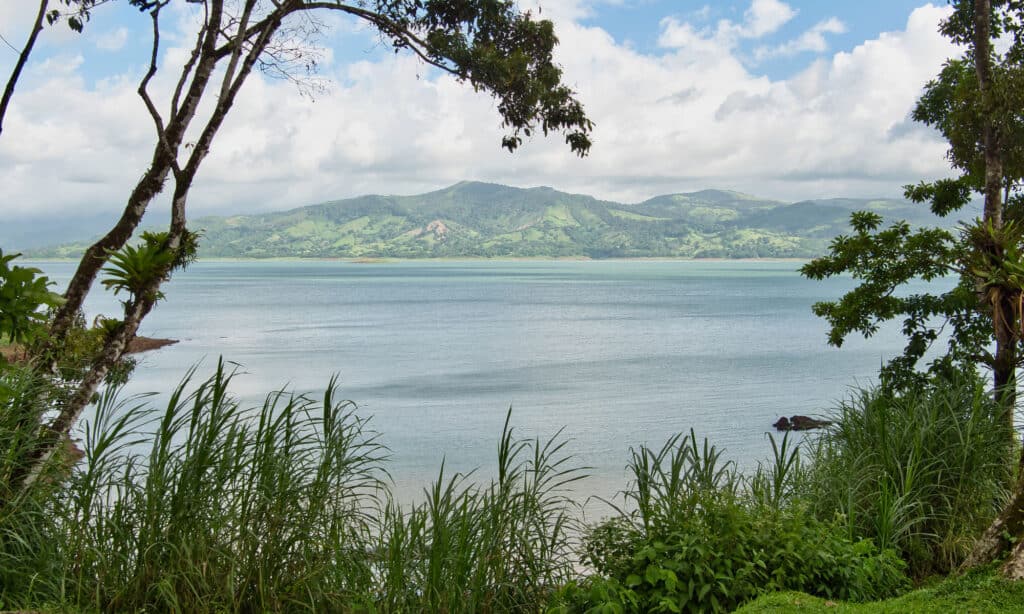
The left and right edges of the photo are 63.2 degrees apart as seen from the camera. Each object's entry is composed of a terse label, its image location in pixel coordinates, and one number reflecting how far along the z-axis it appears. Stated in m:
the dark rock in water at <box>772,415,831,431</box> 19.56
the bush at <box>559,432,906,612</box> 4.05
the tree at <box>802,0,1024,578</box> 7.03
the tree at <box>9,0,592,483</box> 5.36
